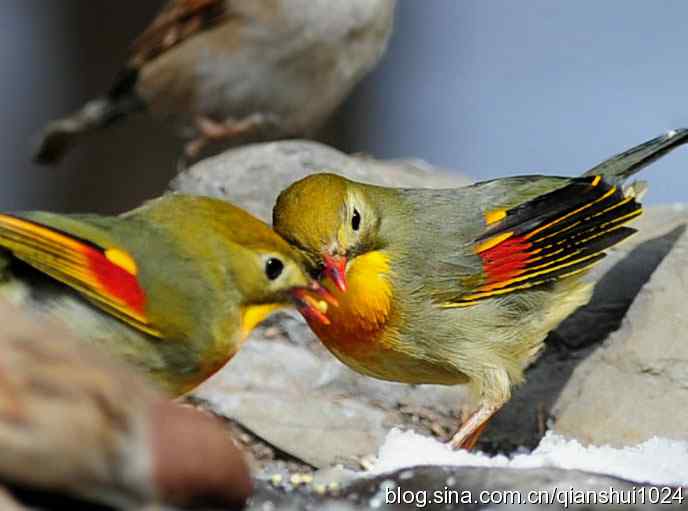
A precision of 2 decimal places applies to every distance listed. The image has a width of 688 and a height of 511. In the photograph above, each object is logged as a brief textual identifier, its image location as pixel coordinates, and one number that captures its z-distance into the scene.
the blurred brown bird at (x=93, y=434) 4.81
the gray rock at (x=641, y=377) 9.70
